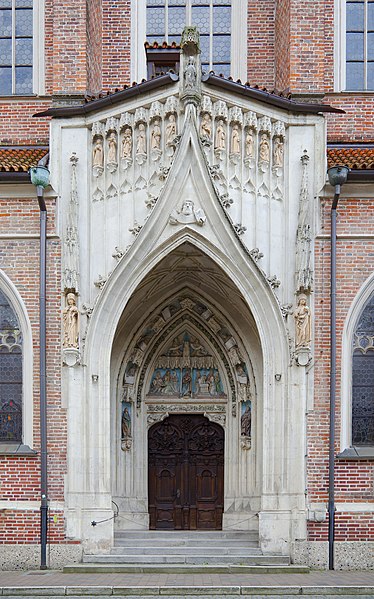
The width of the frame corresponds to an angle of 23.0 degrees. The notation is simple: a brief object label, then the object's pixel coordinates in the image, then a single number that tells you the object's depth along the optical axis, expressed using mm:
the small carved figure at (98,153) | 15766
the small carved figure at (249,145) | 15656
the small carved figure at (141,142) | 15570
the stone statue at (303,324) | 15242
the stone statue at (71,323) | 15312
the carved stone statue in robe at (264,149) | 15711
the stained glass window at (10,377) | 15789
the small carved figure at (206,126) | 15500
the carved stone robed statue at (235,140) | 15578
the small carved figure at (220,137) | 15531
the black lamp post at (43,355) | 14992
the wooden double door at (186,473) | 17078
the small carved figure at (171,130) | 15405
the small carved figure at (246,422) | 16781
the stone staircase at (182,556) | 14422
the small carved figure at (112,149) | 15711
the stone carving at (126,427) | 16844
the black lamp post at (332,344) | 14922
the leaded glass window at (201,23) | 18703
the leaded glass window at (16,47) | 18328
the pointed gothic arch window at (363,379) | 15734
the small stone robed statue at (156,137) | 15500
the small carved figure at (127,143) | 15672
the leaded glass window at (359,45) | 18156
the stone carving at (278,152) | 15750
